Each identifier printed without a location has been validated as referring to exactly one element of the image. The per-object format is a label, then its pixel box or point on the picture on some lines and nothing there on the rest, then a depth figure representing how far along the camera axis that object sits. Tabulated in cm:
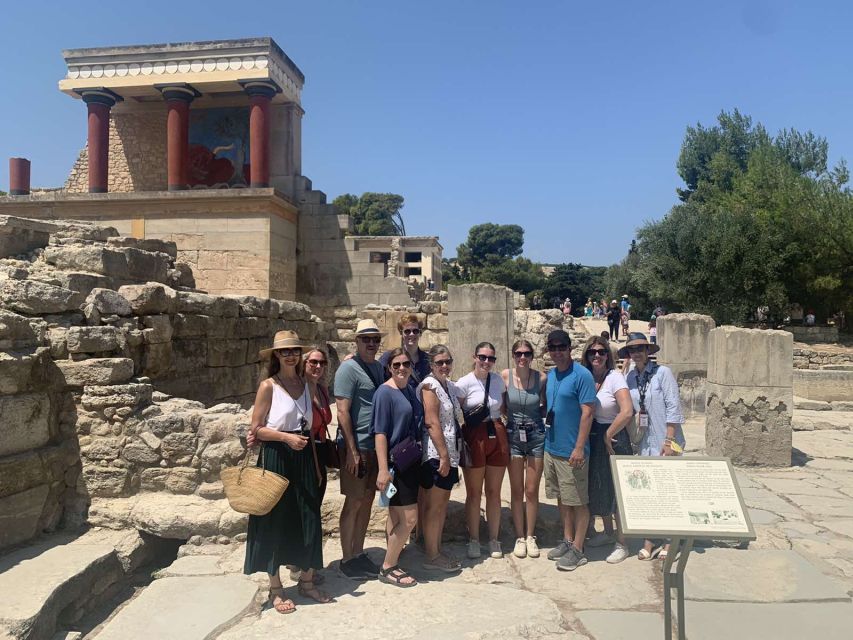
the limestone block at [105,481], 459
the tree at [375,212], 5159
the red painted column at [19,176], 1474
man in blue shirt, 405
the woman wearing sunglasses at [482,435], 417
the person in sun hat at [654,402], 438
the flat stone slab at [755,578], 370
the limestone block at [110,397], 468
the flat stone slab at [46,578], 315
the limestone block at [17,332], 435
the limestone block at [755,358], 695
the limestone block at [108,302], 520
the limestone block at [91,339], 474
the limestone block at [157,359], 564
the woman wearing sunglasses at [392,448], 376
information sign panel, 290
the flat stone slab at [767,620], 326
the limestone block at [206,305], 653
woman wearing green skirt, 349
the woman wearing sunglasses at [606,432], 416
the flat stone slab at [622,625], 323
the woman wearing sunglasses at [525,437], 428
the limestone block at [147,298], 562
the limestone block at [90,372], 469
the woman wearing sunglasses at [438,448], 384
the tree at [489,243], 6700
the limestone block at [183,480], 457
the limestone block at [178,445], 459
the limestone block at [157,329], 563
